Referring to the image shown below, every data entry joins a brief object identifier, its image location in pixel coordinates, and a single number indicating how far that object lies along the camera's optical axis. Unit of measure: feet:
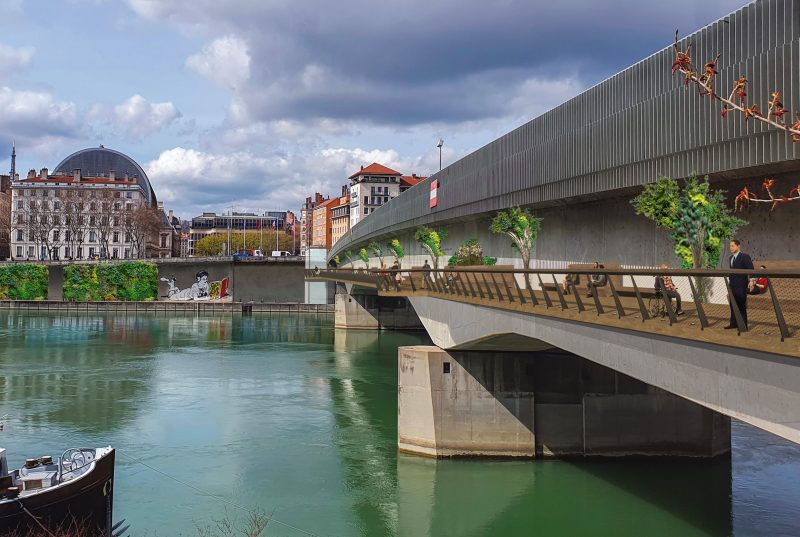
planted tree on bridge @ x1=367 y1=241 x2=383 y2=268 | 228.02
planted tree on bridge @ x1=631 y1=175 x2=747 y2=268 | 52.01
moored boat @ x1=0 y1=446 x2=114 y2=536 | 56.80
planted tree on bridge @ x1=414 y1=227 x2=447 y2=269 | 143.33
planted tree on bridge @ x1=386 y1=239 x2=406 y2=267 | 188.03
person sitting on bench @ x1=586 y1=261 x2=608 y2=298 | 47.32
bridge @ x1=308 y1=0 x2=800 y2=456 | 35.29
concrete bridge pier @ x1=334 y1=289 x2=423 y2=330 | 275.18
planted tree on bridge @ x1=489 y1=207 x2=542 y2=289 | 93.50
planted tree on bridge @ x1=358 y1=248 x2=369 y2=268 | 252.07
